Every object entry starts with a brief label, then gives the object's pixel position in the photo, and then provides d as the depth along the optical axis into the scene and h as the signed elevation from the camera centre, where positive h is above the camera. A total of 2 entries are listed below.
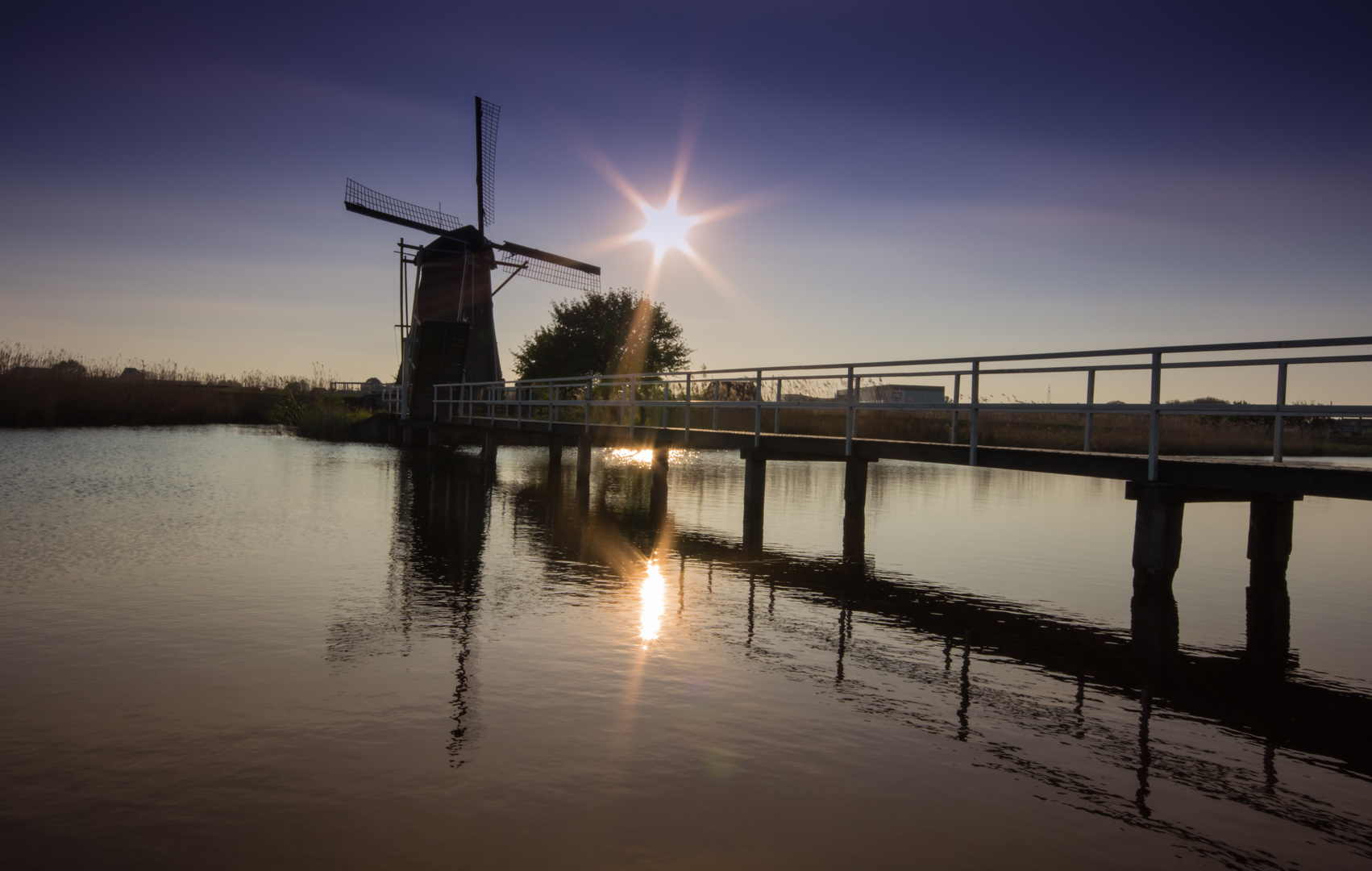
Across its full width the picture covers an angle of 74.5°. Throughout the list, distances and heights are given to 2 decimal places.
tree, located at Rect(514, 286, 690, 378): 52.62 +4.64
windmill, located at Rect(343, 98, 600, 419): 38.34 +5.20
